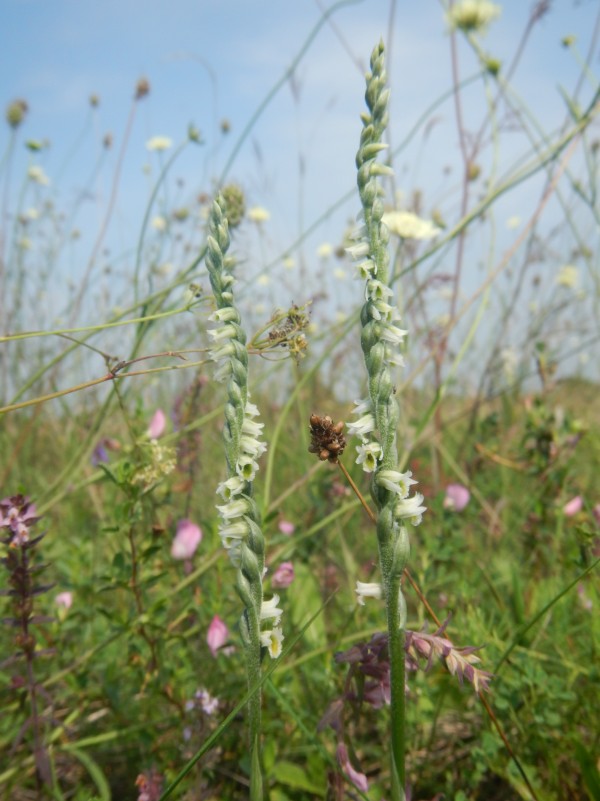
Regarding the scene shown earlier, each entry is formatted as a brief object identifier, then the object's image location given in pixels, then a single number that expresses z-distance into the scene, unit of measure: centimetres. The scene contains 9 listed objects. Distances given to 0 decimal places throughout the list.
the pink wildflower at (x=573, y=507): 39
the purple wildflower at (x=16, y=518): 21
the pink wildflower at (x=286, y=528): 34
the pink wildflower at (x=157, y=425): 33
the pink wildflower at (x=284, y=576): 27
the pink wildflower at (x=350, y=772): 18
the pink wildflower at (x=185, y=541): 31
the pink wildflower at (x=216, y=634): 26
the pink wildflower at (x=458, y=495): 37
